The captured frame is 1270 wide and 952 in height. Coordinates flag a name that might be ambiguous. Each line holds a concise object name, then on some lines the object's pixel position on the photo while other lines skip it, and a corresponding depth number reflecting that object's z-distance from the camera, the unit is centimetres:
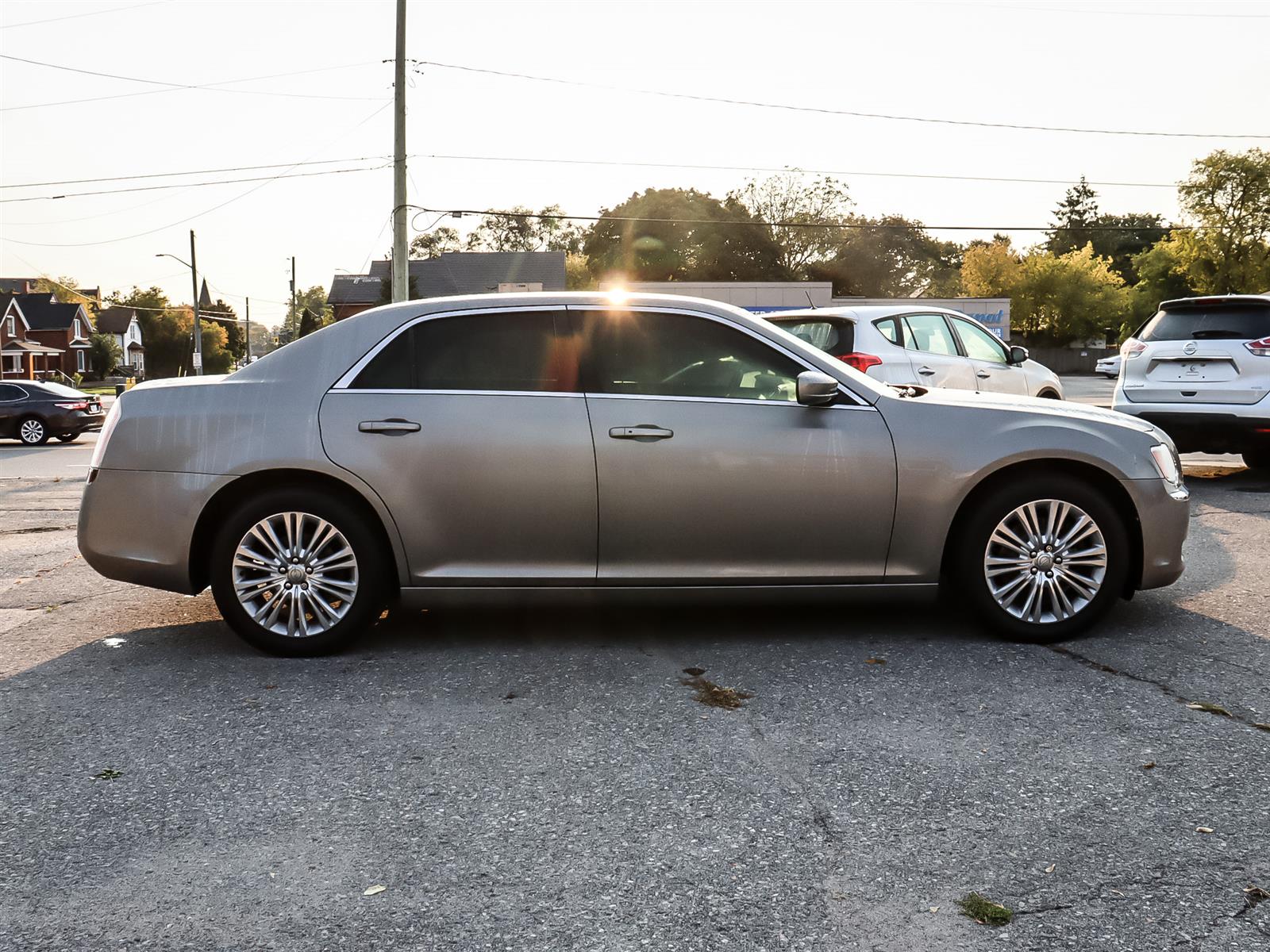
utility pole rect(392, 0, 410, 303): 2191
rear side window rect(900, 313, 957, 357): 1096
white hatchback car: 1052
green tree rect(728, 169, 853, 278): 7800
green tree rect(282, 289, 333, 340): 7986
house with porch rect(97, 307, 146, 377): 10369
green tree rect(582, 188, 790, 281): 8169
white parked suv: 1021
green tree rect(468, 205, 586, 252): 10931
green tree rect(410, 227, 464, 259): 10289
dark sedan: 2217
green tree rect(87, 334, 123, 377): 8719
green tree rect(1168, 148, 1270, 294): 6638
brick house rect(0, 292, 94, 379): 7819
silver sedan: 508
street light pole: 4873
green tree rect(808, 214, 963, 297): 8256
